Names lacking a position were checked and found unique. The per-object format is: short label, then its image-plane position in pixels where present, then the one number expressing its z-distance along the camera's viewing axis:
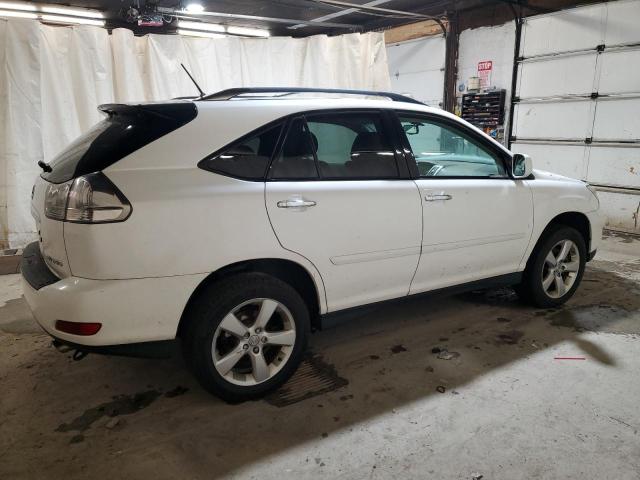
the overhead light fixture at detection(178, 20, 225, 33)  8.89
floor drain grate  2.52
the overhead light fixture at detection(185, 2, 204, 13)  7.72
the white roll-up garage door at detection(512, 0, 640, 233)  6.43
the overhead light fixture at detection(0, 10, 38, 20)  7.64
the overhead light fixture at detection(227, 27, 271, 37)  9.83
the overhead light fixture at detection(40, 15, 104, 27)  8.06
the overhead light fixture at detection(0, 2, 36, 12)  7.45
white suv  2.03
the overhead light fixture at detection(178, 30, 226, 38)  9.39
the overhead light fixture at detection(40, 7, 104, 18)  7.71
